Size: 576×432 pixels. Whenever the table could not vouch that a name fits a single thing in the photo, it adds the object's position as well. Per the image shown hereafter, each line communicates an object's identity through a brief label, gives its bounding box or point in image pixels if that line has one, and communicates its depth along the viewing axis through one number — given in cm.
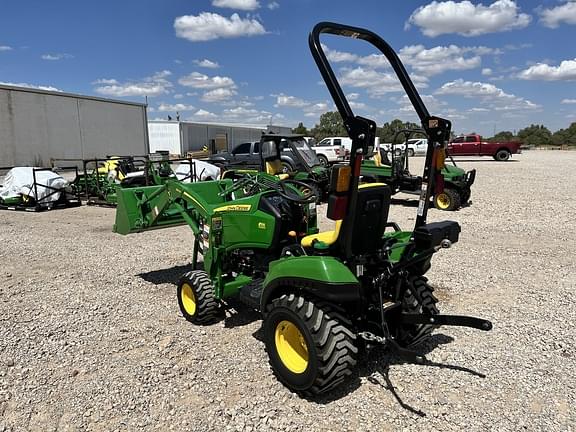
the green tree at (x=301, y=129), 6932
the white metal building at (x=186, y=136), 4138
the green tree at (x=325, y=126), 6769
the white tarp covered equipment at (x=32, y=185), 1220
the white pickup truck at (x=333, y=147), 2622
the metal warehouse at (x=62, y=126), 2277
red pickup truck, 2937
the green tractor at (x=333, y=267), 292
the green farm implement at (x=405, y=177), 1132
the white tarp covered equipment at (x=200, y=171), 1441
